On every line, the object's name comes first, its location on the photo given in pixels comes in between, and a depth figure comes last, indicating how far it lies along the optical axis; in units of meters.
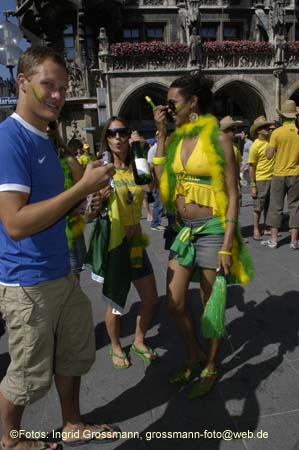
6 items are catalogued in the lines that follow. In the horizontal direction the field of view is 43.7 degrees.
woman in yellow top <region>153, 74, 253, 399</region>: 2.47
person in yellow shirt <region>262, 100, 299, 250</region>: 5.61
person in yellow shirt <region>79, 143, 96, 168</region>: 10.72
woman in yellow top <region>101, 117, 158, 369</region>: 2.90
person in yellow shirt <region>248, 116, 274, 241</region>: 6.25
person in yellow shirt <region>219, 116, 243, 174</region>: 5.44
